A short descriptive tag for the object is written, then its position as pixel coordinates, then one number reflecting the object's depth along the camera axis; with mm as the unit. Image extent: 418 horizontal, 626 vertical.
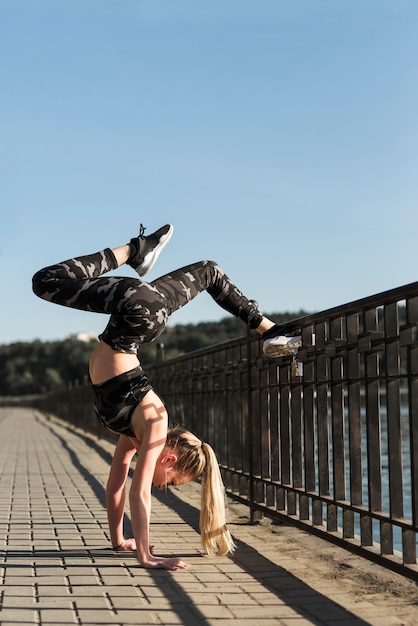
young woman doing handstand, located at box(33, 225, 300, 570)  4227
